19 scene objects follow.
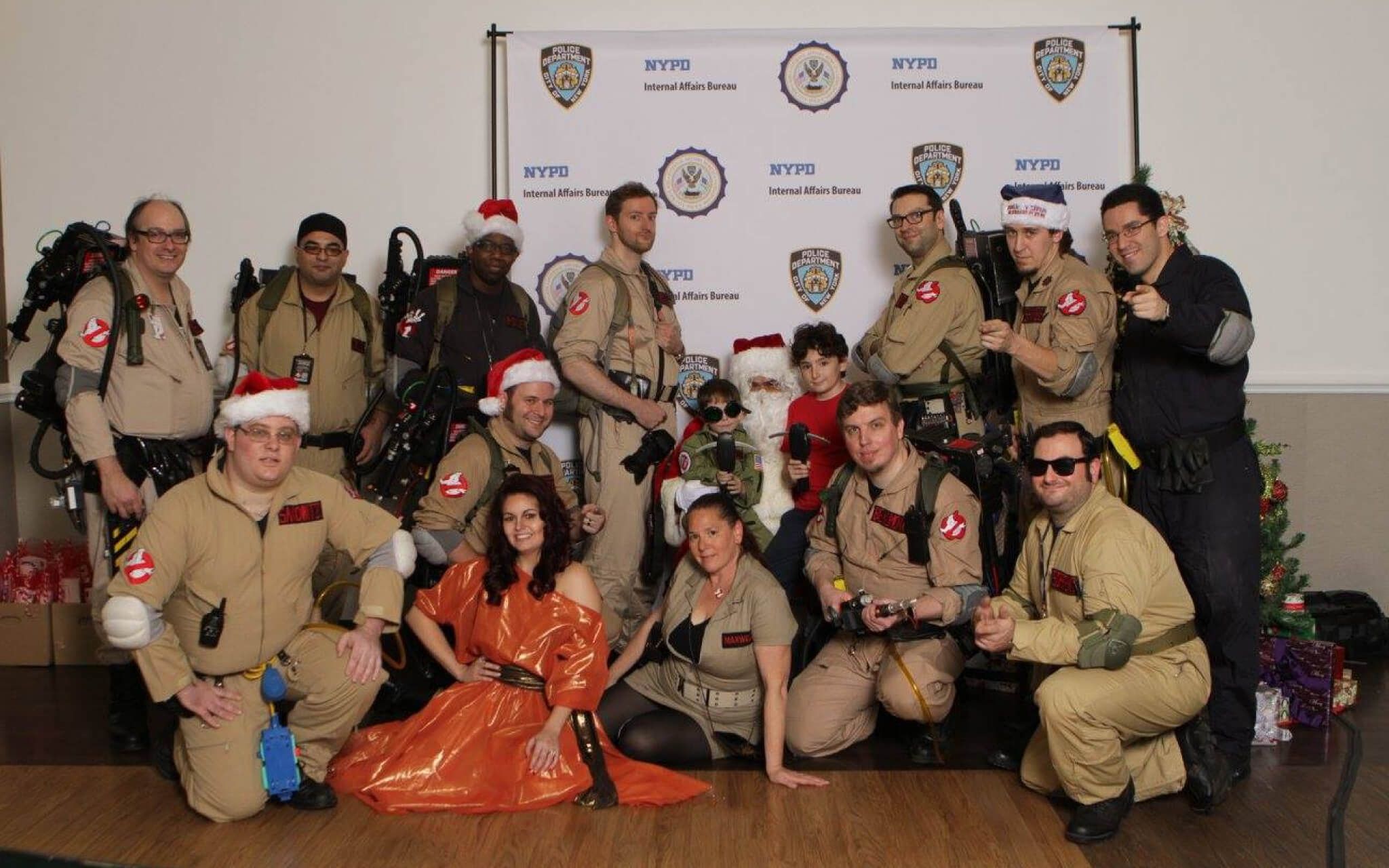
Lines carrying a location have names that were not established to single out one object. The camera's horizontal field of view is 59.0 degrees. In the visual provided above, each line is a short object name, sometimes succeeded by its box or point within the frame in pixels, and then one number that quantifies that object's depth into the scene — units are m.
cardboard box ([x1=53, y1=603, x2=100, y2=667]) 5.68
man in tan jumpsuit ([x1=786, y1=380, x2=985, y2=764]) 4.26
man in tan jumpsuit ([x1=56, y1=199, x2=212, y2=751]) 4.30
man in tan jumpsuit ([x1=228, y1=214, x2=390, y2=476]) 5.07
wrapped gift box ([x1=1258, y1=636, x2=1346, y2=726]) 4.66
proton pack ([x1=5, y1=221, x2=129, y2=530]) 4.41
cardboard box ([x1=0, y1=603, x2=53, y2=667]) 5.68
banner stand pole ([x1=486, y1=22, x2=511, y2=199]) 5.91
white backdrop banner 5.87
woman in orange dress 3.90
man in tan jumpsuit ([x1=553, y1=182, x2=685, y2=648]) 5.21
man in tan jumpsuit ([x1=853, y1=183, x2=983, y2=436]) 4.89
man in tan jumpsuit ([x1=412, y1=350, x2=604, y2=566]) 4.66
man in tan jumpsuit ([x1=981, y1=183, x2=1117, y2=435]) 4.36
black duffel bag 5.63
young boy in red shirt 4.96
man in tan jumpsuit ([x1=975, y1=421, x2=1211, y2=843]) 3.67
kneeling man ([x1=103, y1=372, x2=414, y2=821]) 3.76
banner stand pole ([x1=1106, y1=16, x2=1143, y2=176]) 5.85
